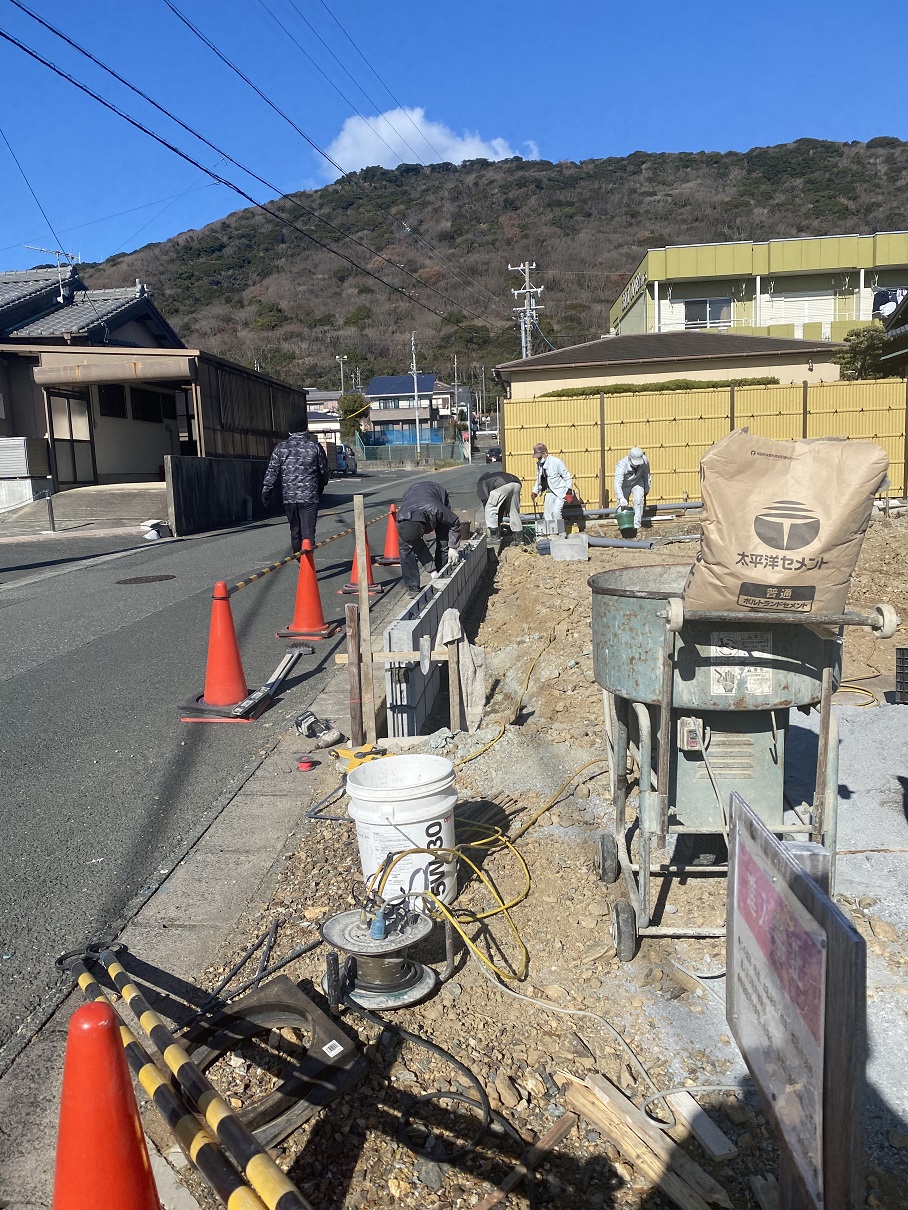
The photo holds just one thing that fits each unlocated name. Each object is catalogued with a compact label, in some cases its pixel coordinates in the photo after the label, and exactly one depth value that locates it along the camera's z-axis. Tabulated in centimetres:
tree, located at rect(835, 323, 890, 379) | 2356
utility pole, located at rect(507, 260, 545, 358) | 4568
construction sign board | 161
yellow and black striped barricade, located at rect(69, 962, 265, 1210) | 183
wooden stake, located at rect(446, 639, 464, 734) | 589
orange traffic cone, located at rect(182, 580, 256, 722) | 680
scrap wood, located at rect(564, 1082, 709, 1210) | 233
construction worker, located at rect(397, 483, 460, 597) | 985
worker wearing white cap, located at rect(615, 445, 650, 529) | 1675
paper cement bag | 296
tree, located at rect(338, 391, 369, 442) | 7020
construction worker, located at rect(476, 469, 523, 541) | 1454
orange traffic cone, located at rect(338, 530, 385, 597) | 1146
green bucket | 1661
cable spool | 313
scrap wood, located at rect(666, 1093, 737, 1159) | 251
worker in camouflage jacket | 1131
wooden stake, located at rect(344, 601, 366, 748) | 570
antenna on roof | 2847
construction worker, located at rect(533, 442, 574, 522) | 1507
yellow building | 3475
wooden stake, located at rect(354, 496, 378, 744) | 578
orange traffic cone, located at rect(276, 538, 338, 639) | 912
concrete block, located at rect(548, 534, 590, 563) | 1311
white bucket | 374
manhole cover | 1291
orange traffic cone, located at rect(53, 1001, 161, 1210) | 187
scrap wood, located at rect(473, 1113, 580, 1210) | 235
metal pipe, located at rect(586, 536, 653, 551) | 1401
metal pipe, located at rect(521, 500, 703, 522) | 1865
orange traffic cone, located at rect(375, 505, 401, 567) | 1394
